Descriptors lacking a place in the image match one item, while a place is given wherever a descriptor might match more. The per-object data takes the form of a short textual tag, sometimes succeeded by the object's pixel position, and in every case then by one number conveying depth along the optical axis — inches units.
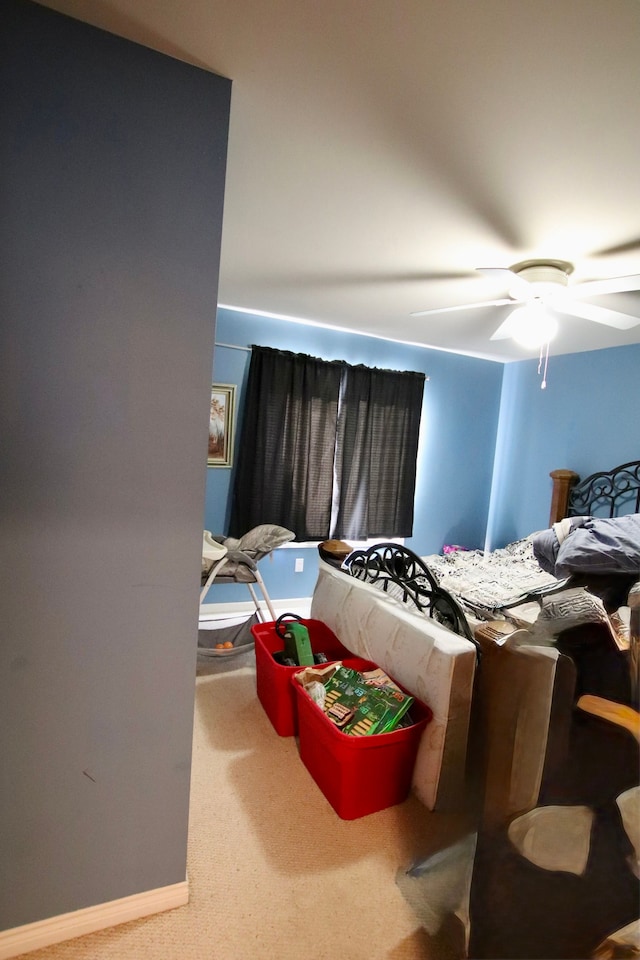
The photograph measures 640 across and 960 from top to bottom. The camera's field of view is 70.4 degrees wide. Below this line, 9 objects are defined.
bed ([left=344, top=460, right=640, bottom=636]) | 90.0
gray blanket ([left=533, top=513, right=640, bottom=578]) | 80.4
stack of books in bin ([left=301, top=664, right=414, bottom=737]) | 68.1
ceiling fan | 83.7
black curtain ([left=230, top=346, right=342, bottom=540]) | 136.8
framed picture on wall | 134.6
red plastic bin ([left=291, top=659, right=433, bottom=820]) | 64.9
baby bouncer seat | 104.2
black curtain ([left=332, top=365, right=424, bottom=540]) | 150.3
